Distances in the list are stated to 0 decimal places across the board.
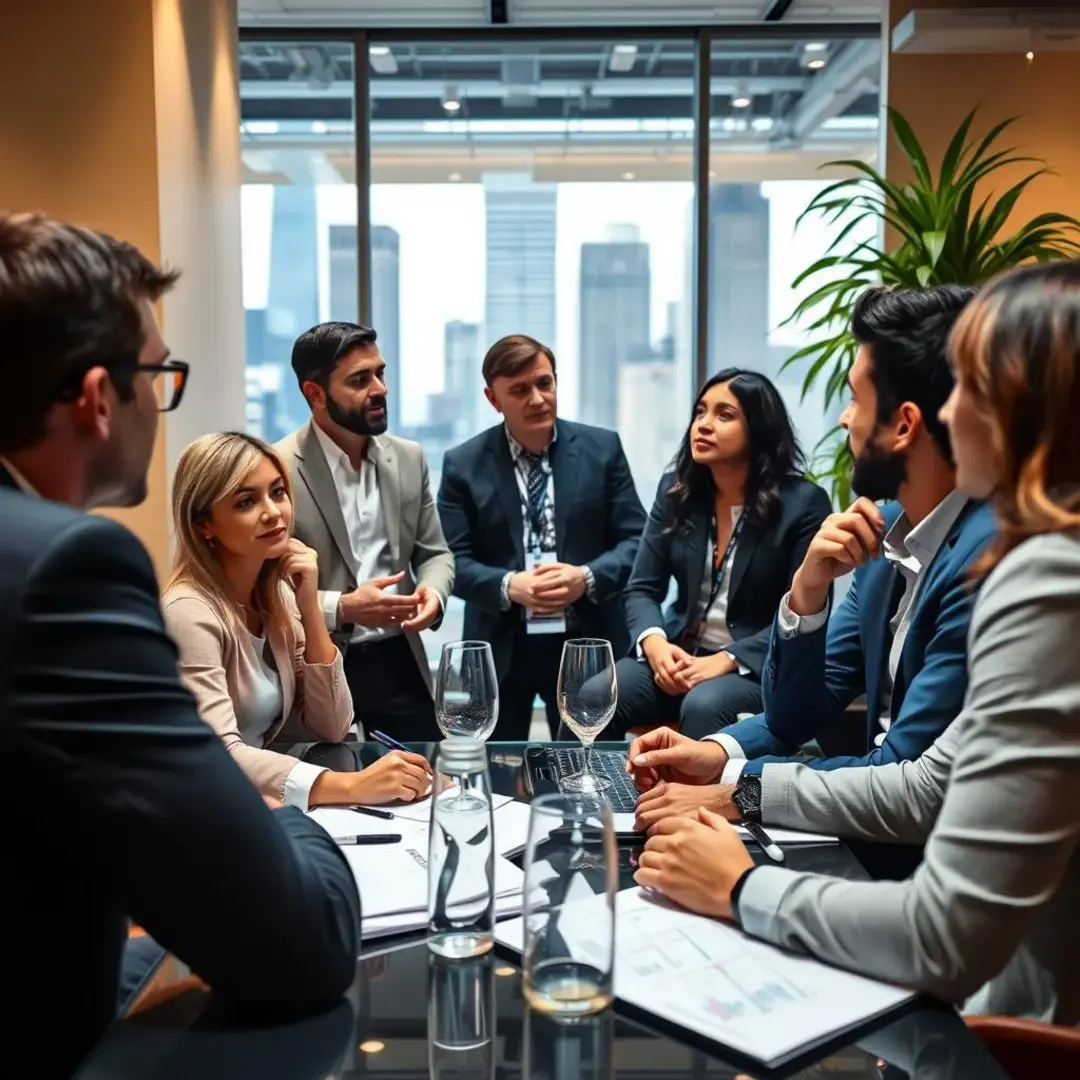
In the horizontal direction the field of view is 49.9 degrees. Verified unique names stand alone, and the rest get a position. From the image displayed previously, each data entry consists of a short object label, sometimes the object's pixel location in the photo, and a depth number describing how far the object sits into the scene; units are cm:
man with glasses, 92
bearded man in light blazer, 345
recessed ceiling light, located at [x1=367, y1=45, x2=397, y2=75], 575
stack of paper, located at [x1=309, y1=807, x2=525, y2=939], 129
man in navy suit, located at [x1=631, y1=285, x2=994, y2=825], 174
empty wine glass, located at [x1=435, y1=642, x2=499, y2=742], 175
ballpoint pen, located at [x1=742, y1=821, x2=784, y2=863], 147
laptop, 174
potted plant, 409
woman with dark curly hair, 323
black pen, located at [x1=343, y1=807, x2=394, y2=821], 167
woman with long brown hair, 109
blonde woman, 211
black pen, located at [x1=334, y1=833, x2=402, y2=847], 155
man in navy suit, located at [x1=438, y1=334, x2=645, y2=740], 383
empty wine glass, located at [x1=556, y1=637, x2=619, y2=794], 177
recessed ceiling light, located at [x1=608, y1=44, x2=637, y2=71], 578
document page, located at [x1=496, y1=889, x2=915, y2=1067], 102
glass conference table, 98
